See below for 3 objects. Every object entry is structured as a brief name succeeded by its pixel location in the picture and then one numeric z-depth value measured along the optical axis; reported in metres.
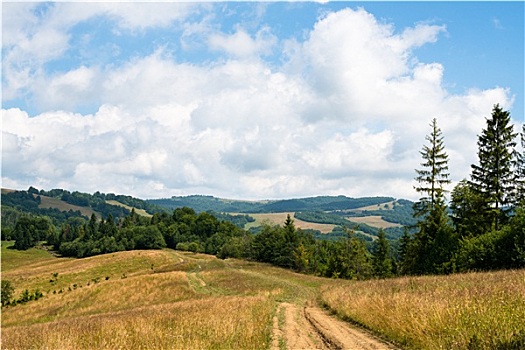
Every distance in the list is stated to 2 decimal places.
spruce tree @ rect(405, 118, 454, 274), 42.67
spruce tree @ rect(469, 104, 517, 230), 39.16
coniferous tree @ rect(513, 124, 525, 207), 39.16
